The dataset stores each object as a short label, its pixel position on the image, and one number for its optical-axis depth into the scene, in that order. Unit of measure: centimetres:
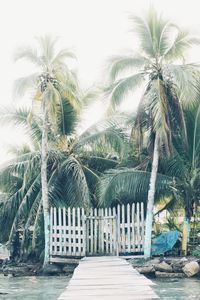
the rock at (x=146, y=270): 1447
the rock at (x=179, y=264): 1456
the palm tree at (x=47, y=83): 1645
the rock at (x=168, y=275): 1440
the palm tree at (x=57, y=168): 1730
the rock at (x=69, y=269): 1552
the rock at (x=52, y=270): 1552
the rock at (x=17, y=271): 1574
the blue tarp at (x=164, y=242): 1617
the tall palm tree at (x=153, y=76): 1591
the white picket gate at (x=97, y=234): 1510
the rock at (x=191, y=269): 1423
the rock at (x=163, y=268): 1455
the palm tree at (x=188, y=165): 1669
